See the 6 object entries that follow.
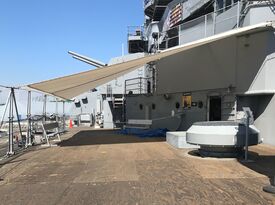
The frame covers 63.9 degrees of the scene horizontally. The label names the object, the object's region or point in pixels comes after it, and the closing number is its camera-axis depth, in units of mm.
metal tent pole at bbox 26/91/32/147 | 8210
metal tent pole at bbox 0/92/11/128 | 6294
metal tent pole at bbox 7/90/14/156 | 6522
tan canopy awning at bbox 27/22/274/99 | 7265
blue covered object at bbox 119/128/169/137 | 10485
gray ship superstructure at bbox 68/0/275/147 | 7889
